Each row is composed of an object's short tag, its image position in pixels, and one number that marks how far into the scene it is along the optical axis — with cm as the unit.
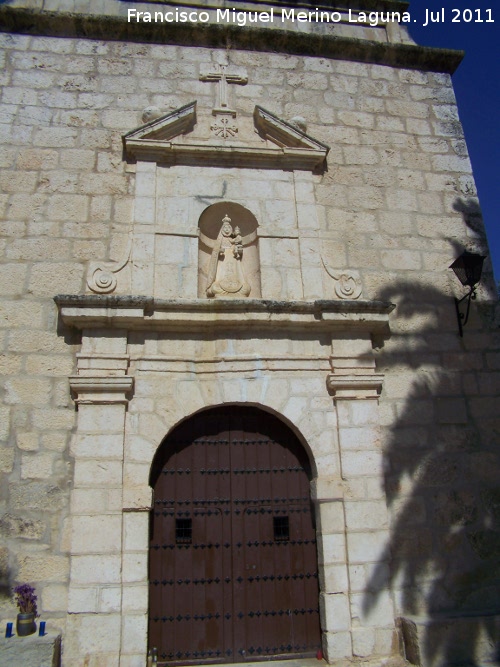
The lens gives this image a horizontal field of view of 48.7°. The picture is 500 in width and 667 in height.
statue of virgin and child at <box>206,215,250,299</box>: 473
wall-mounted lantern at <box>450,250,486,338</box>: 476
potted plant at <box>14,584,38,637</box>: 358
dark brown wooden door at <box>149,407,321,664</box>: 405
